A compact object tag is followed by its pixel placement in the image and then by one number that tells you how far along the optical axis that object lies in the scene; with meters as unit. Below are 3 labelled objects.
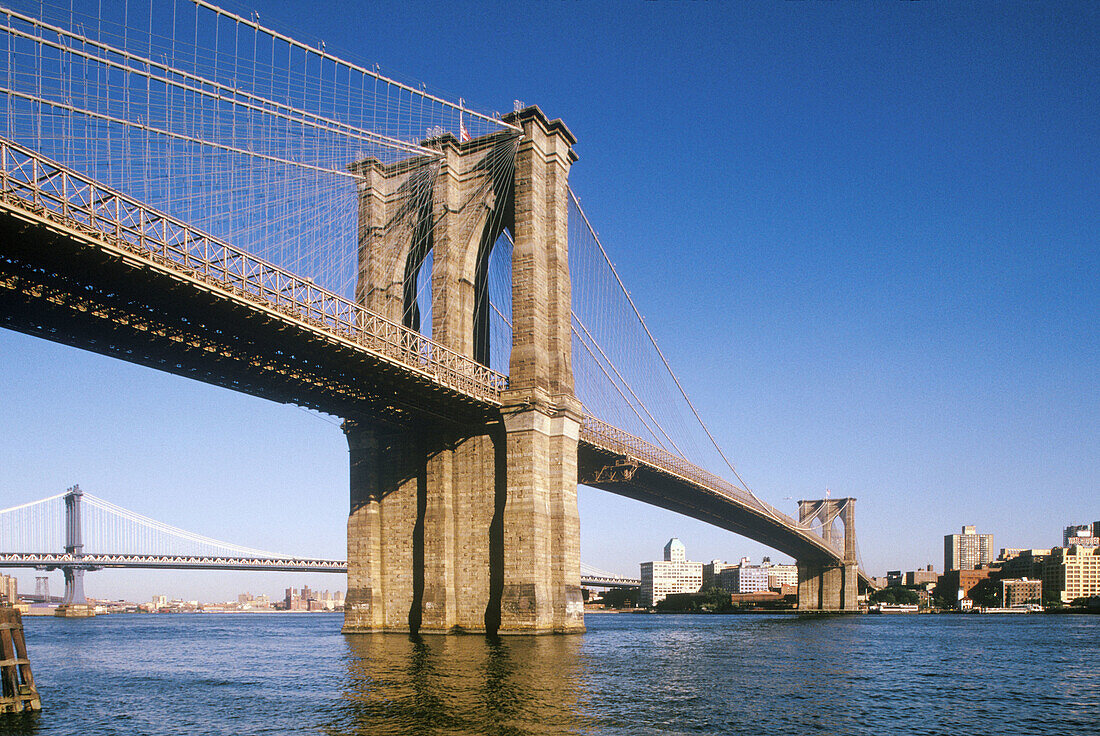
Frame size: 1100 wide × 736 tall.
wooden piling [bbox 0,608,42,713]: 22.50
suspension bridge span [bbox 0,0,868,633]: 35.66
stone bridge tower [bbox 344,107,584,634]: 49.16
